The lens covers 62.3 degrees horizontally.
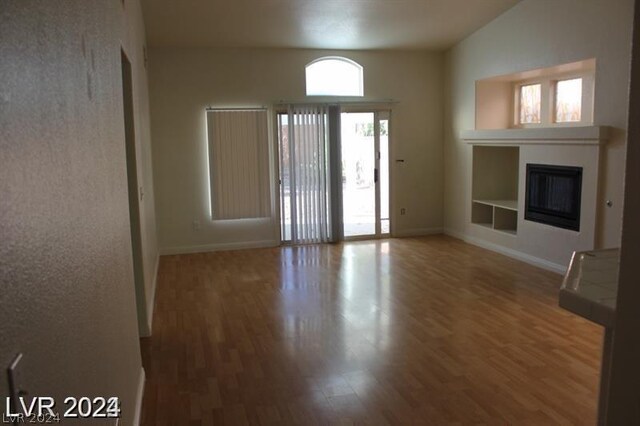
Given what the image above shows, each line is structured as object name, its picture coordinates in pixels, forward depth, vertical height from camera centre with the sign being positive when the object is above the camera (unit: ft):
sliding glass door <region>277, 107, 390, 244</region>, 24.17 -1.26
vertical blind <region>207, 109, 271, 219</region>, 23.26 -0.65
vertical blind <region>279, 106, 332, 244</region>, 24.09 -1.16
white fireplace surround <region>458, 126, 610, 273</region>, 16.93 -1.48
